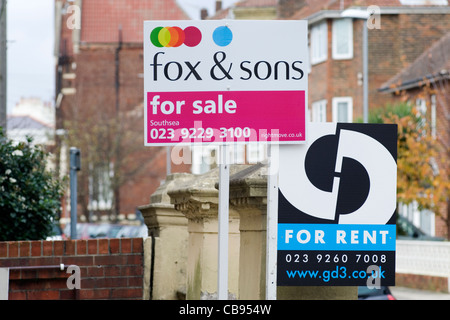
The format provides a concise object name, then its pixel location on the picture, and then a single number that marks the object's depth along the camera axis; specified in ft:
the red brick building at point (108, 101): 180.65
